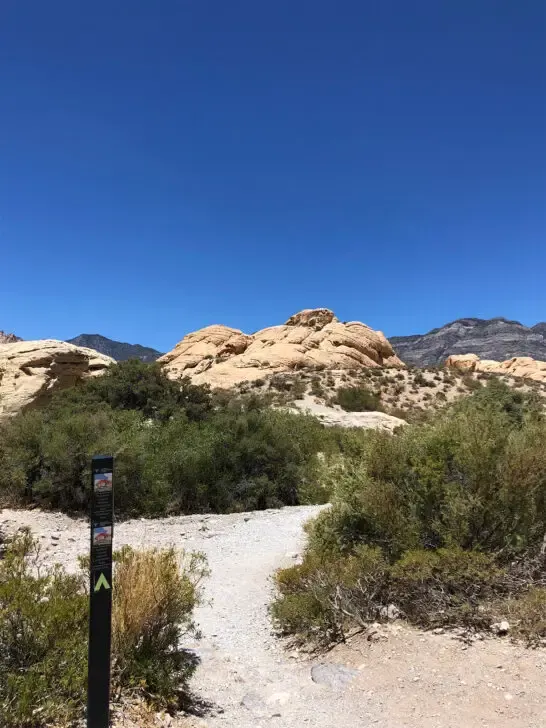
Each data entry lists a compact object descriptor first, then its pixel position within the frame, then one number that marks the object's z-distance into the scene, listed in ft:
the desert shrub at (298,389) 105.97
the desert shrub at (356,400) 102.32
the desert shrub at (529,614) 14.43
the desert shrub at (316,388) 108.88
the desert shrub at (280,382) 117.39
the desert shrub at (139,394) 53.16
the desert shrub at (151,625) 12.94
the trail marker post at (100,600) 9.94
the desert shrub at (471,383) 116.78
